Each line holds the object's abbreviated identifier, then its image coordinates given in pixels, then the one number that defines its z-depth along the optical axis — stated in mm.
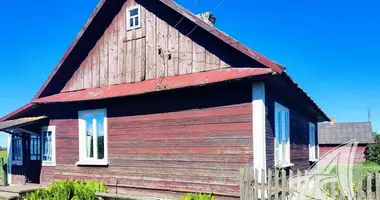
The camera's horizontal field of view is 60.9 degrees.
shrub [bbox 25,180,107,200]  8459
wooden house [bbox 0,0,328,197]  7793
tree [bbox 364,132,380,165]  29589
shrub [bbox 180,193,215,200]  6602
